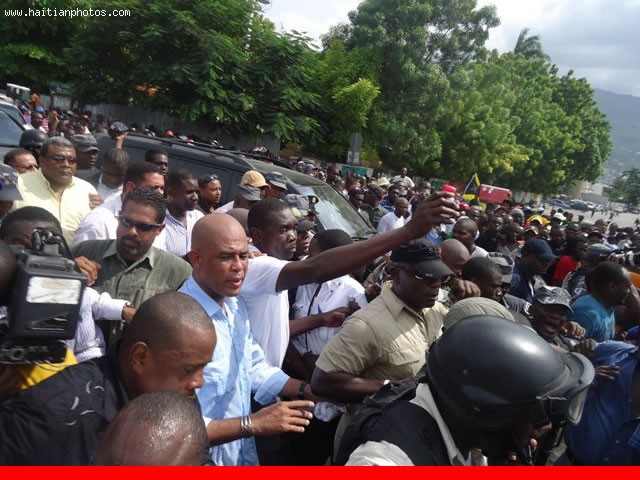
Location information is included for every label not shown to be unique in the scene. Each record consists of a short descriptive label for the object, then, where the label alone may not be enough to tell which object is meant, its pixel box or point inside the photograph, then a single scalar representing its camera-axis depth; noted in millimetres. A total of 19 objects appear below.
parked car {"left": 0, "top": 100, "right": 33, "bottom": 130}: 7861
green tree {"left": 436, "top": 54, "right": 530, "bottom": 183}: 24250
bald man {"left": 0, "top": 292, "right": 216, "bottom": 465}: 1380
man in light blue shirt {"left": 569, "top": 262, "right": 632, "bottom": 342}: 3930
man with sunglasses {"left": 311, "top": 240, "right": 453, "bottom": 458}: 2396
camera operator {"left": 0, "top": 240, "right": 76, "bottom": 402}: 1294
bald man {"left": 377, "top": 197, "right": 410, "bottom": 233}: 7684
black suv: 5906
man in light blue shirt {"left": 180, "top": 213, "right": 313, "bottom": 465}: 2168
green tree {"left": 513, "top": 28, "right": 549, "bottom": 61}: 50156
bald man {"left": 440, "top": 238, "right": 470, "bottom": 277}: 4074
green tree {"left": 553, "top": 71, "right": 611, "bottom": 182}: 46125
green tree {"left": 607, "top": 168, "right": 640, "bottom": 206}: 87000
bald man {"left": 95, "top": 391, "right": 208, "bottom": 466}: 1195
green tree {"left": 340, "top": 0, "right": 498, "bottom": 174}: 21797
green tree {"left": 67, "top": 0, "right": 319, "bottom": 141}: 14812
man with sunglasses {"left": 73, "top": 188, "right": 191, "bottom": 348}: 2789
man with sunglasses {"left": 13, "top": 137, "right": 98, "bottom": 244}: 3902
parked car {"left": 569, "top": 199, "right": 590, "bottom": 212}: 60278
